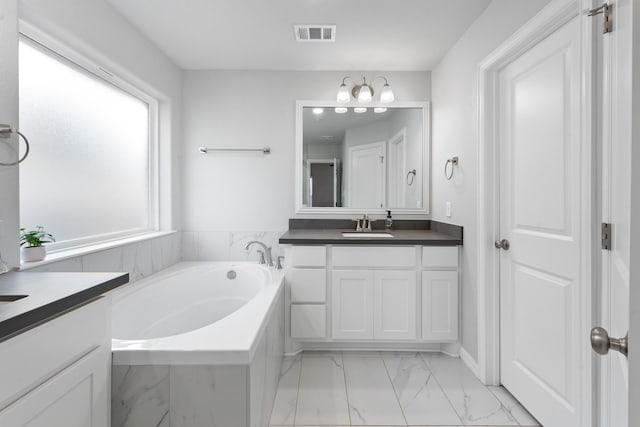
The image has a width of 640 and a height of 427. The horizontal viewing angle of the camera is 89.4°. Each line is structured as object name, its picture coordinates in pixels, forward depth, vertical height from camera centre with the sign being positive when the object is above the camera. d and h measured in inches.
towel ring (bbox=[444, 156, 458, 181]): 93.6 +13.4
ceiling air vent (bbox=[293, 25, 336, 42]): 86.0 +48.8
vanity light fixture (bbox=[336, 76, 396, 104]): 109.7 +39.8
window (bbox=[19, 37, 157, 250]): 63.7 +14.6
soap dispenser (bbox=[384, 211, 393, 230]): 114.9 -4.3
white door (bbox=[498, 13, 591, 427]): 54.1 -3.7
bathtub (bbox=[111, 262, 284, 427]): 46.9 -24.8
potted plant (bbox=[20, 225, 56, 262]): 57.4 -6.2
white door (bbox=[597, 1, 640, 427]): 42.9 +0.0
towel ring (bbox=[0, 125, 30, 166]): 48.9 +12.5
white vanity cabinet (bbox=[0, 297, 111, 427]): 29.4 -17.1
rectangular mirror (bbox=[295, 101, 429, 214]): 115.1 +18.2
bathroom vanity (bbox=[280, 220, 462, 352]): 93.0 -23.1
